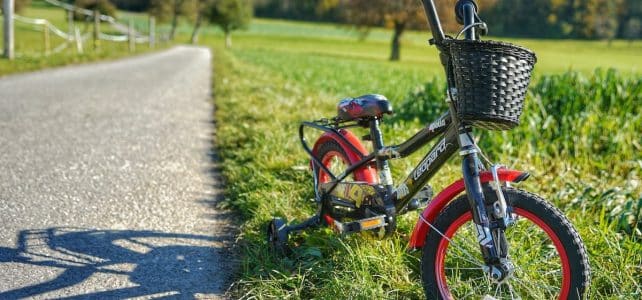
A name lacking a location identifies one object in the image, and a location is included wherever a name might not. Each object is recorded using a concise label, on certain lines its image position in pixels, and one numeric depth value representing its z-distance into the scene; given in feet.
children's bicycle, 7.49
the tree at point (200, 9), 249.34
